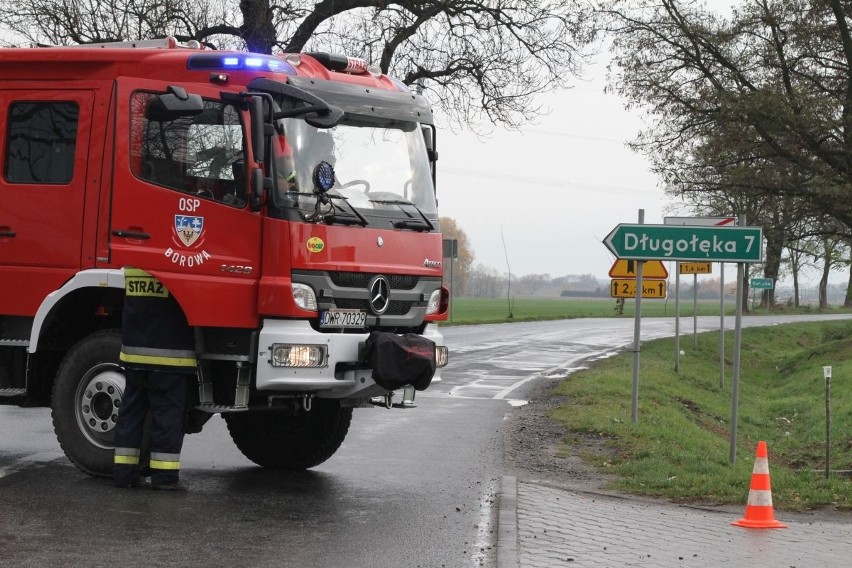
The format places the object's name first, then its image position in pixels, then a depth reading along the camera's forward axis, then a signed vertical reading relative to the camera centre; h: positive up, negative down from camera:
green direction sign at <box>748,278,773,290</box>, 65.12 +2.49
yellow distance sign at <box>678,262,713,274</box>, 26.59 +1.32
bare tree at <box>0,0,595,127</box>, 27.05 +6.17
